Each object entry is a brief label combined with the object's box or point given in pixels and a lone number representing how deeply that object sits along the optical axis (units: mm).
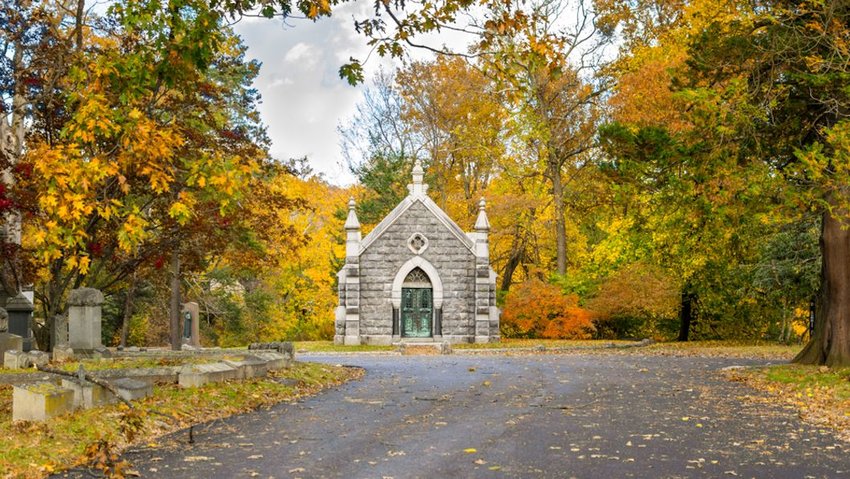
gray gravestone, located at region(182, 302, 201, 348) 29797
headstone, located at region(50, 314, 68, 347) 25827
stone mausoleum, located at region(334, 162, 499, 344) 33031
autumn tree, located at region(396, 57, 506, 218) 41703
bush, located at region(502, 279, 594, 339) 34250
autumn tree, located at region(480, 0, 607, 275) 38469
